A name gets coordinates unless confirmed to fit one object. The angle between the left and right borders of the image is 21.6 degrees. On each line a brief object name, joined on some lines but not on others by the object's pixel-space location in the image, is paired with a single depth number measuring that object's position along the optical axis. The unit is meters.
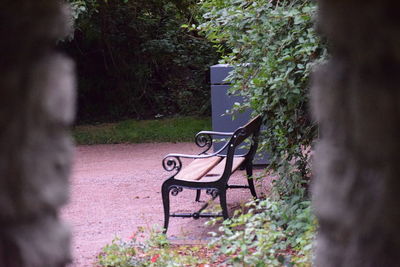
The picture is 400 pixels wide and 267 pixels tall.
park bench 9.47
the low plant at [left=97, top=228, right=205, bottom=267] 7.90
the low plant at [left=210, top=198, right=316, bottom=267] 6.44
